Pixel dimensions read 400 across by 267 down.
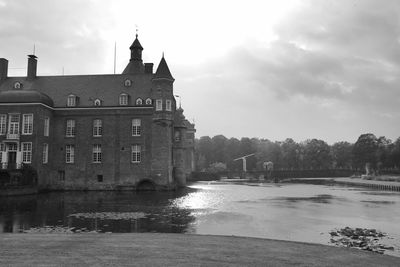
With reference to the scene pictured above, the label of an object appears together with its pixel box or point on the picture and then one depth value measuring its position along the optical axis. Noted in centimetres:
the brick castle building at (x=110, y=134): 5397
